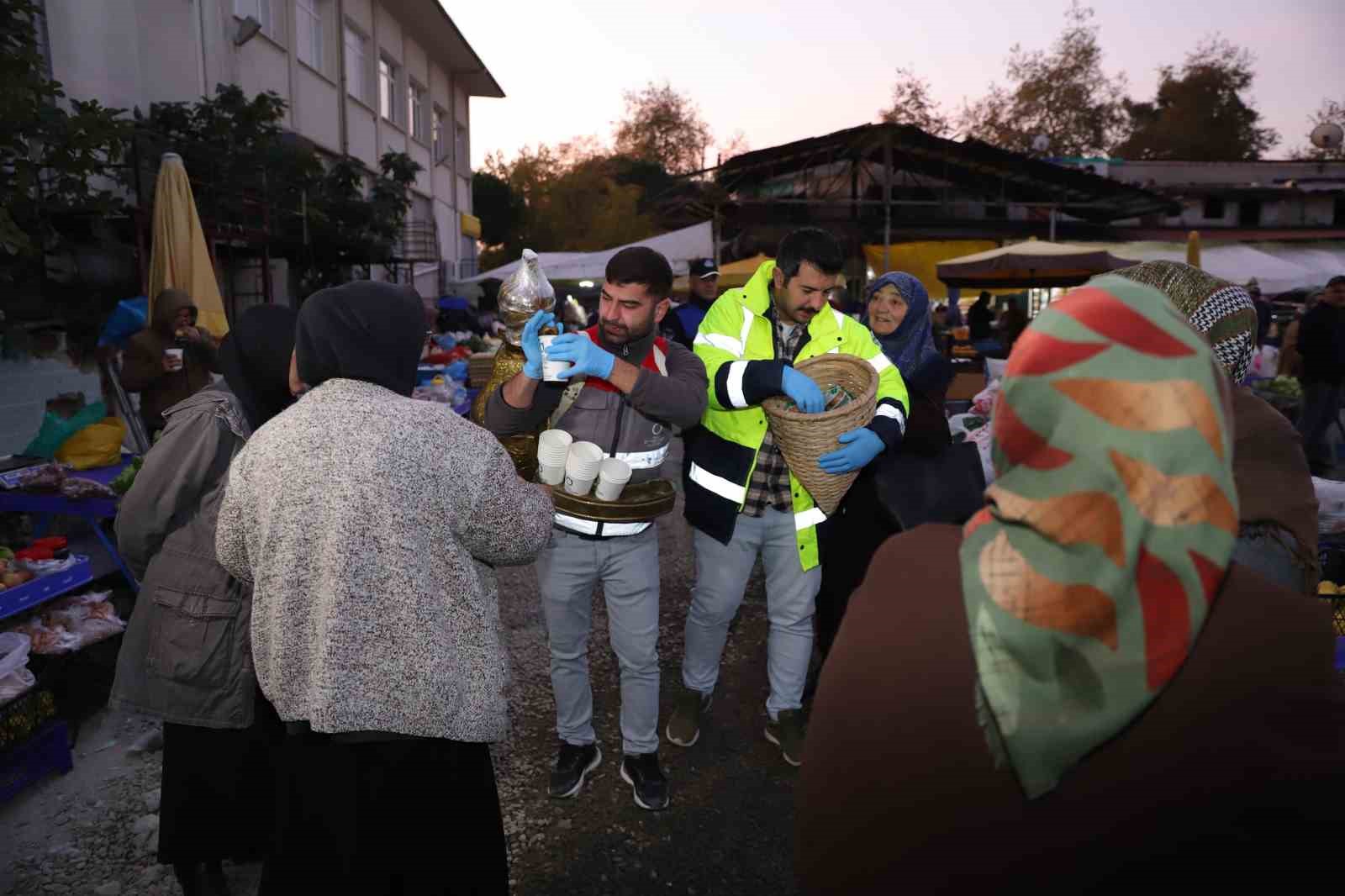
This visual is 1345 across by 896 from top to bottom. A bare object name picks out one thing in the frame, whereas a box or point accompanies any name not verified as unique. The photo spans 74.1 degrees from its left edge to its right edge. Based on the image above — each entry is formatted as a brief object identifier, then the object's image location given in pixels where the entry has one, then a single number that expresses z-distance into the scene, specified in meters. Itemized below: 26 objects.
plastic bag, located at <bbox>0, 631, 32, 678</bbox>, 3.32
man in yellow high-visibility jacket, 3.37
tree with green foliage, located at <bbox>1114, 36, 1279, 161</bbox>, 42.59
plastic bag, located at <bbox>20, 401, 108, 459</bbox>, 4.98
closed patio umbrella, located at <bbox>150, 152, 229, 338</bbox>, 6.69
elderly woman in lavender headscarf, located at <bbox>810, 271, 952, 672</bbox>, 3.73
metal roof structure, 16.30
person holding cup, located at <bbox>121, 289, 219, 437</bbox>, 5.34
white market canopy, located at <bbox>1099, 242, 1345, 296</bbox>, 16.34
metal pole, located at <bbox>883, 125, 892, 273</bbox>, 15.78
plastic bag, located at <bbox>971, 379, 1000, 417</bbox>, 5.18
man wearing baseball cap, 5.86
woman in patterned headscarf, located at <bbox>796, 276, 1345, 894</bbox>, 1.03
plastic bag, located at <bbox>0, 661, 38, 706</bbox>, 3.24
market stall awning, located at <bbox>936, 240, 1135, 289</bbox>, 10.12
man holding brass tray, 3.01
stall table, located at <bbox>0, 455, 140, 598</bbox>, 4.35
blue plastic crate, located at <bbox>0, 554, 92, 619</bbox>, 3.58
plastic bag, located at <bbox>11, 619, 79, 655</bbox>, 3.72
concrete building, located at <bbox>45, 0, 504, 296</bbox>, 9.06
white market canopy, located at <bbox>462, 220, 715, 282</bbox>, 16.27
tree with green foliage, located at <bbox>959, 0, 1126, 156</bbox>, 42.41
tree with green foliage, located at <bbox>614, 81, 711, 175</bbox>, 55.44
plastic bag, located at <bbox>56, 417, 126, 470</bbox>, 4.95
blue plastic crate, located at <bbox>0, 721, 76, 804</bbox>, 3.23
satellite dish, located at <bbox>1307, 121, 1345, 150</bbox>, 24.47
